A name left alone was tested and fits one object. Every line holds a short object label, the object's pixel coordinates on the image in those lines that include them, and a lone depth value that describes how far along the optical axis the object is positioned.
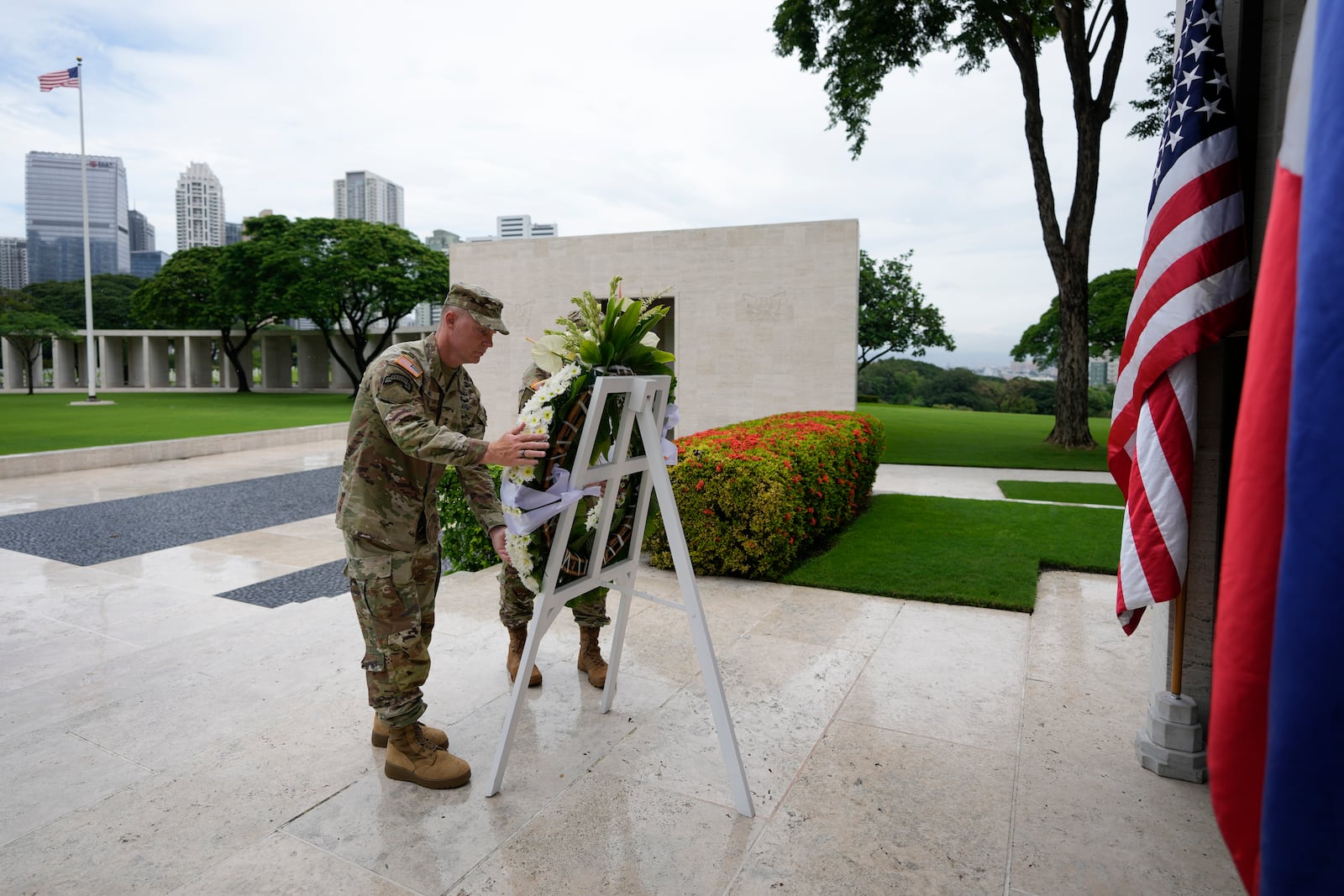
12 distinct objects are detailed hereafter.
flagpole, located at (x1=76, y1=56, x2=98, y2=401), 25.42
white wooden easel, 3.02
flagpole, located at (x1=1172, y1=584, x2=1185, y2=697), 3.38
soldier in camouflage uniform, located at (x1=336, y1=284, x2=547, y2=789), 3.15
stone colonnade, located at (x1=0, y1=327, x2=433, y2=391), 44.12
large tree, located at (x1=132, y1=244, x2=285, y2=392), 38.22
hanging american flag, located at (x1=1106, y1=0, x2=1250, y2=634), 3.10
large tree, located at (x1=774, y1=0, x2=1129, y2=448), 15.84
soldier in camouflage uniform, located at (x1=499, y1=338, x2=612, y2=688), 4.21
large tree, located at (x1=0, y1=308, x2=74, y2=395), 36.62
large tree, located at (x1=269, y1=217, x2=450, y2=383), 34.38
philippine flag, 0.79
